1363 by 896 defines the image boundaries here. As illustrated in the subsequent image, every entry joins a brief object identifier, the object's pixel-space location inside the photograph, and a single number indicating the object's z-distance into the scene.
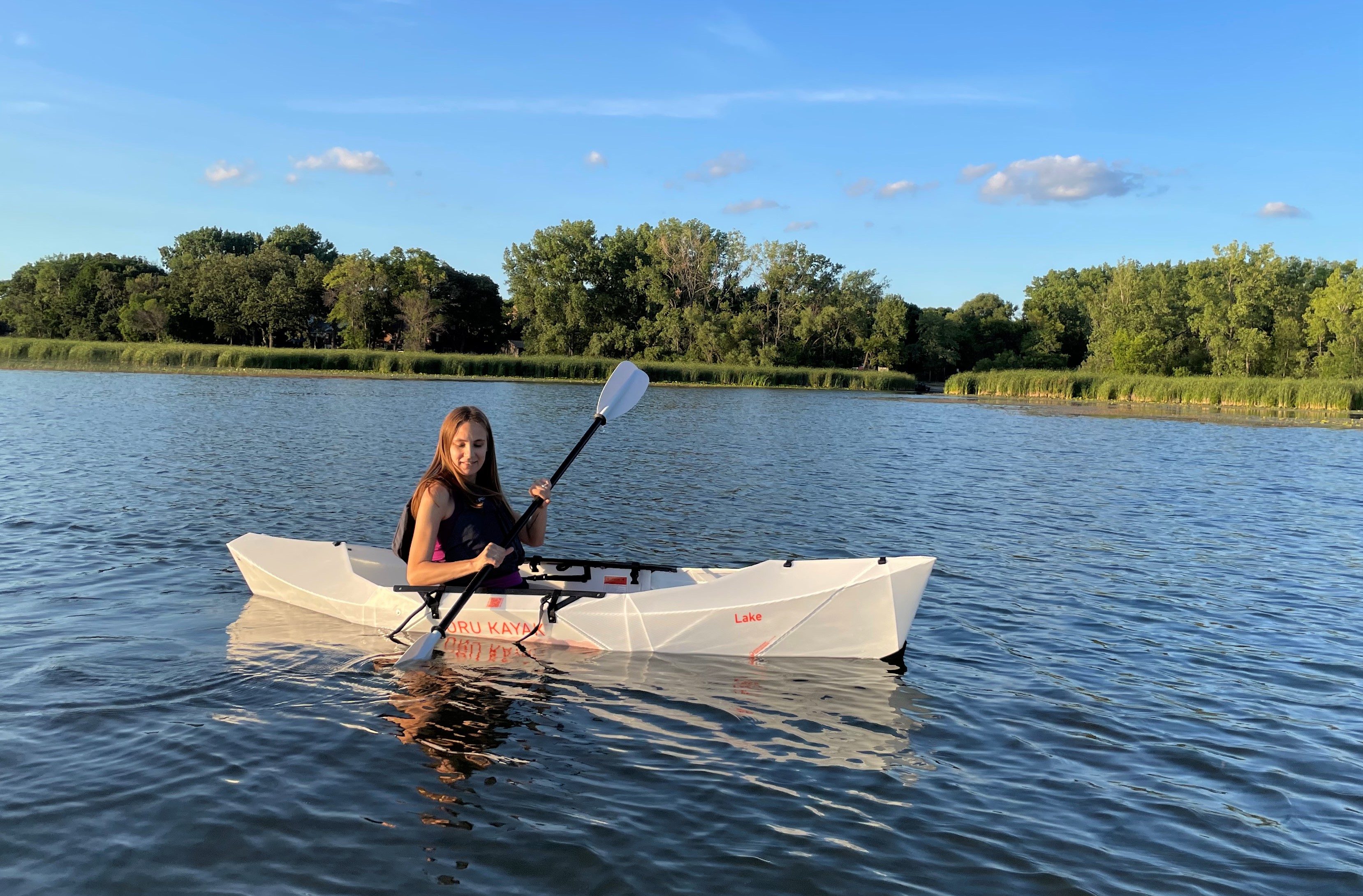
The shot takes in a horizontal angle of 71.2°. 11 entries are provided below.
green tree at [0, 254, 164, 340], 73.12
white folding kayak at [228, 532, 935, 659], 5.94
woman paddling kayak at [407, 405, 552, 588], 5.83
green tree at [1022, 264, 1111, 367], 79.12
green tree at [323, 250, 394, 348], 64.81
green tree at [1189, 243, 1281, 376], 63.31
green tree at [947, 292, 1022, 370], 79.44
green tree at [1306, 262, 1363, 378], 56.19
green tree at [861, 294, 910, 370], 70.88
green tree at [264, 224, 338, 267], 86.81
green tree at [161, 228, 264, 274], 93.81
